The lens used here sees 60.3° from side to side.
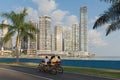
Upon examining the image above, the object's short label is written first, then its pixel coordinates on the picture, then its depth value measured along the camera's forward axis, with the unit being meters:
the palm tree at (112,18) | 9.59
